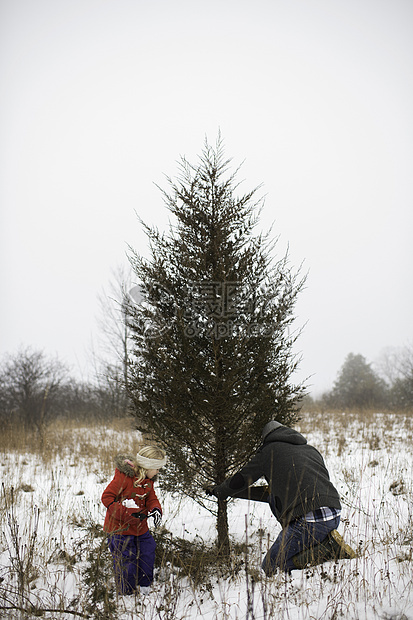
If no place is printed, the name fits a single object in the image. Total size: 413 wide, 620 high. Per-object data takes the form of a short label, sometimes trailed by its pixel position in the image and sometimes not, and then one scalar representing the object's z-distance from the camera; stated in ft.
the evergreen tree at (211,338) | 13.21
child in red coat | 11.32
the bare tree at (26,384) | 47.55
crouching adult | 10.89
